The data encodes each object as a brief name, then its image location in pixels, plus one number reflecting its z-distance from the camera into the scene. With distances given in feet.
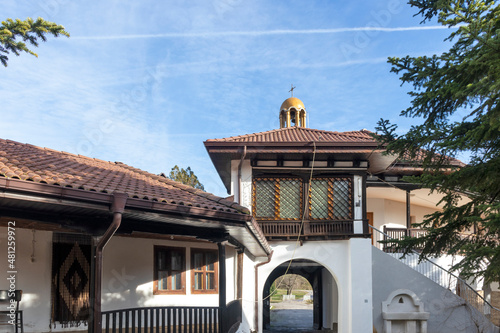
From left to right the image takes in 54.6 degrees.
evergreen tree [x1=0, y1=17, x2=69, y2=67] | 28.48
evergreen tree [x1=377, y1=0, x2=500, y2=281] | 20.93
